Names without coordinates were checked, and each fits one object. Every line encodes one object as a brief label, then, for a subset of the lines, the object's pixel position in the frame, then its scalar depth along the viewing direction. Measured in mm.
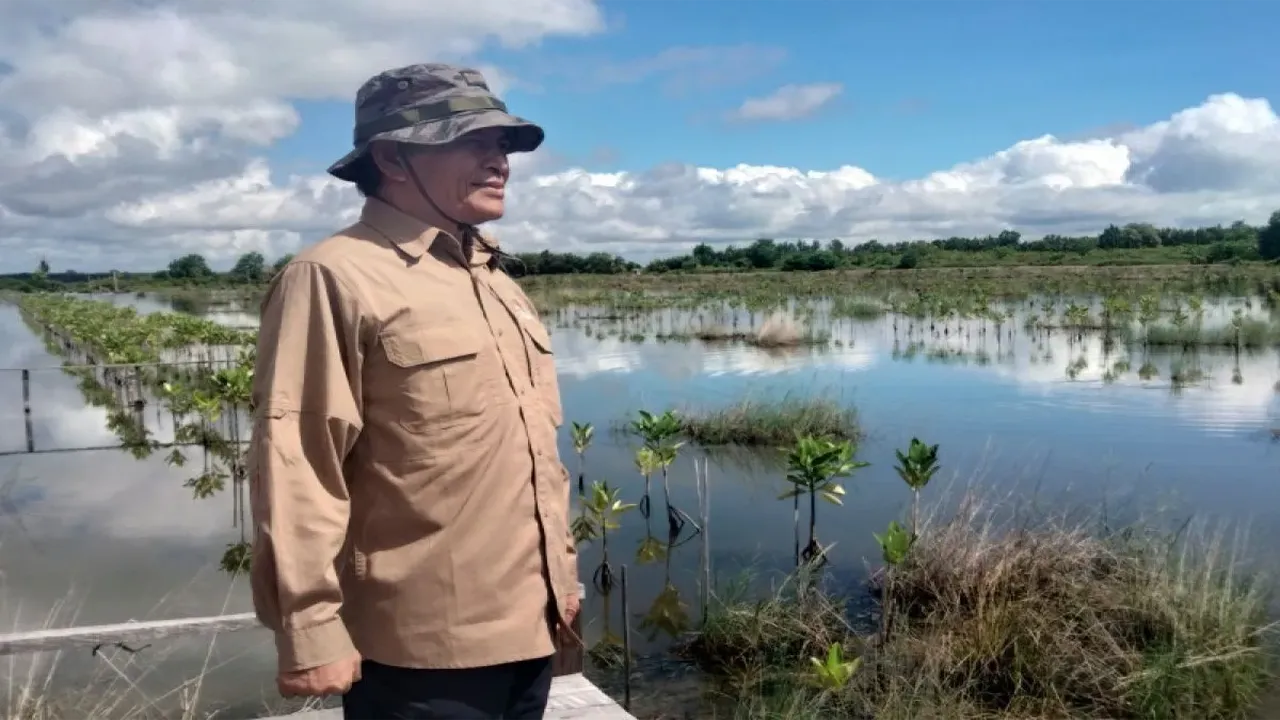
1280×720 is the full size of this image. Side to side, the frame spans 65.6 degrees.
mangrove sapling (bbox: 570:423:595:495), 7590
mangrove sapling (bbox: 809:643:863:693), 3721
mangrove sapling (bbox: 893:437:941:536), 4930
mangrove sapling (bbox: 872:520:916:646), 4203
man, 1378
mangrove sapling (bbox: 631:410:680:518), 6969
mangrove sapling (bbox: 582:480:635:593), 5688
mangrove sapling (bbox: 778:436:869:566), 5570
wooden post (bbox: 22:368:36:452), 10414
